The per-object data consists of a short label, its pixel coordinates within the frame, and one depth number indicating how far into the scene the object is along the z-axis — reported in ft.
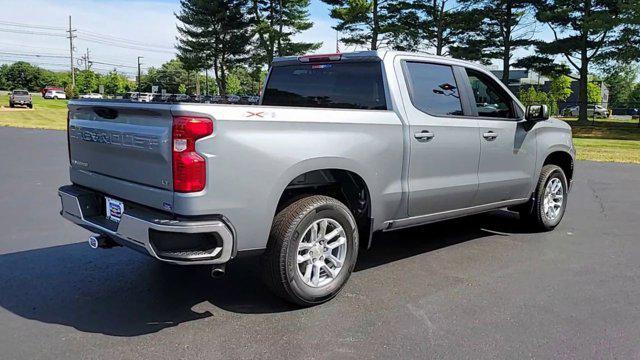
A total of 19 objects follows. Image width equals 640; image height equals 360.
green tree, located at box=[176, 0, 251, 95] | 162.91
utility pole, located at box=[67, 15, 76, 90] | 284.00
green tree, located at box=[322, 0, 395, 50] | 137.49
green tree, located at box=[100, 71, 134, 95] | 306.76
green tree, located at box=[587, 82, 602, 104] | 265.69
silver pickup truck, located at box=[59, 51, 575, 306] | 11.21
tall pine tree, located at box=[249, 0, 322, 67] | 155.63
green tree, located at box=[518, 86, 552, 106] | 174.08
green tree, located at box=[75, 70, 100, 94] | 311.47
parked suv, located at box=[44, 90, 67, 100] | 260.62
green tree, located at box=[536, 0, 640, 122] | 105.60
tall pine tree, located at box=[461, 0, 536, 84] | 128.67
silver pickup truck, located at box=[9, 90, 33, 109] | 144.87
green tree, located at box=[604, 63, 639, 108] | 304.09
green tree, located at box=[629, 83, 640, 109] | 263.29
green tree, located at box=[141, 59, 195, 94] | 341.00
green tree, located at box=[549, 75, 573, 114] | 210.98
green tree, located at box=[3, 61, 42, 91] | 360.28
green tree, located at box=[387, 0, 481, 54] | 133.69
